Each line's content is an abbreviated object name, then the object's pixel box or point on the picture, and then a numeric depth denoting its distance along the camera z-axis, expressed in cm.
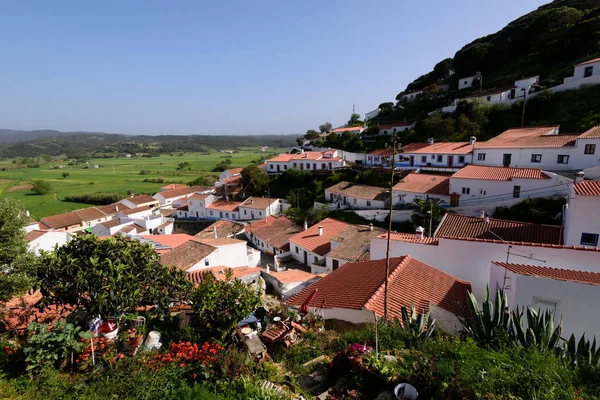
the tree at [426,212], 2628
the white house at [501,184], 2318
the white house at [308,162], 5084
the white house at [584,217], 1416
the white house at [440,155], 3466
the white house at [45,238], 3040
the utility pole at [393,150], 707
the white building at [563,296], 817
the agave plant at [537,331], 656
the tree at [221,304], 732
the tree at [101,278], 739
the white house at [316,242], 2658
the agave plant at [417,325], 749
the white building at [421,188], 2947
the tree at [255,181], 5195
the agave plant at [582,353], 572
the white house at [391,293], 1005
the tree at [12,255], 1145
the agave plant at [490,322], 709
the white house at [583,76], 3612
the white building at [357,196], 3456
